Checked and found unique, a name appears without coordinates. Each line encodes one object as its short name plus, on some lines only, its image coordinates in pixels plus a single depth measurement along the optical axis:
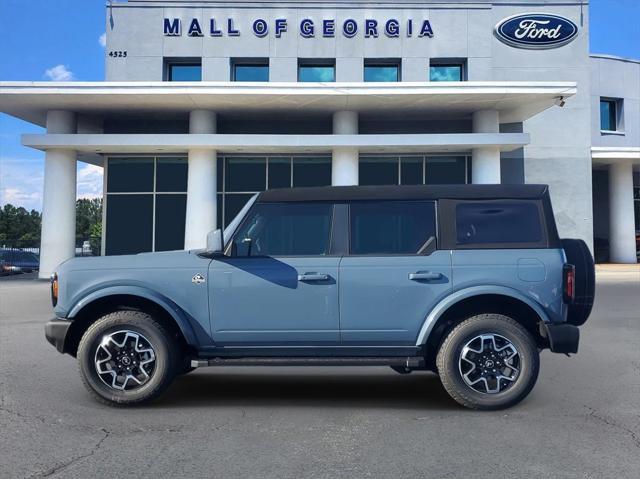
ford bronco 5.19
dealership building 20.89
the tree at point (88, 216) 80.82
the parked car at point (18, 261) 25.53
